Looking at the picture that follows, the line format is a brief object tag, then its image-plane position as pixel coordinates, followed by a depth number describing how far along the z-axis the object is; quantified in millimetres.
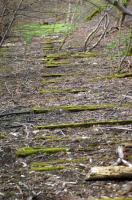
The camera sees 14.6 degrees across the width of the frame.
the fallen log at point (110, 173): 4652
